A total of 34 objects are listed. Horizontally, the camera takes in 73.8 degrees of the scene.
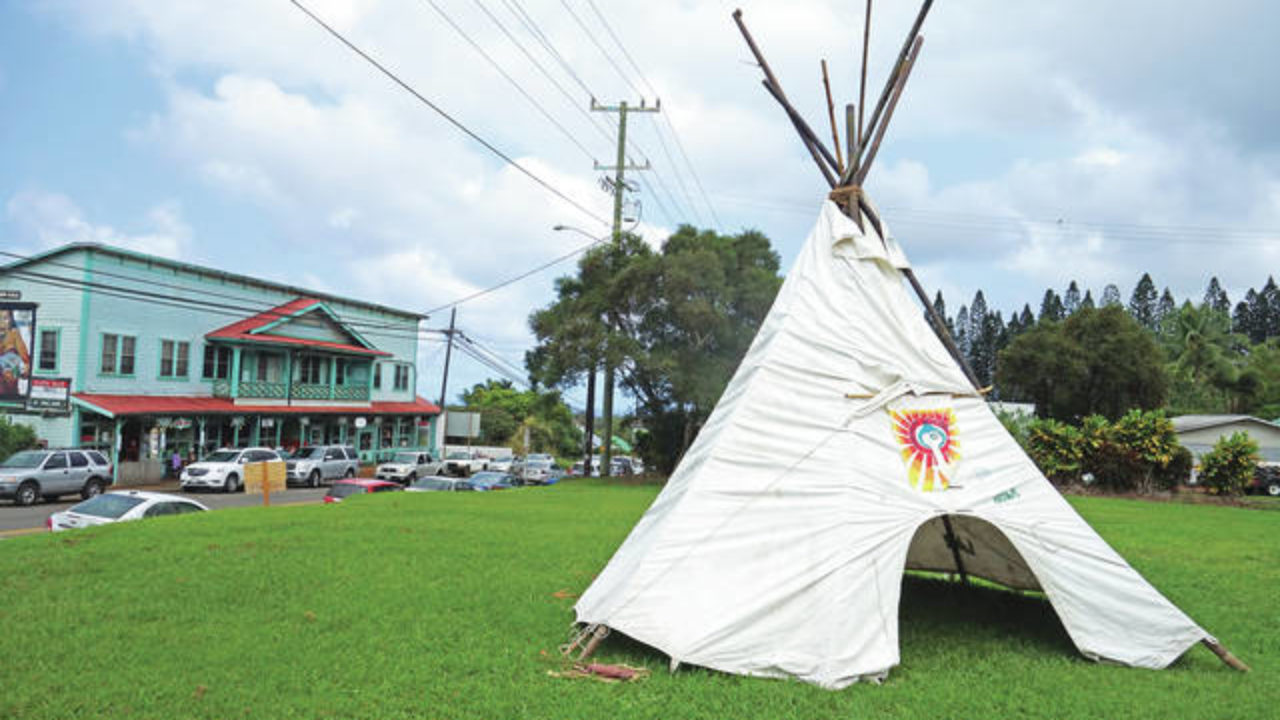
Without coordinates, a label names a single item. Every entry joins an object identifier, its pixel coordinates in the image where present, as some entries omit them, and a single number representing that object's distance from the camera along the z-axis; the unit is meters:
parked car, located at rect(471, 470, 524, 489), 31.42
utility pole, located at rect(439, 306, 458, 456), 48.00
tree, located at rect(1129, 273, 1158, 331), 86.94
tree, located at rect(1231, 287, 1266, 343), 87.44
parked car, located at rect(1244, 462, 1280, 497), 35.25
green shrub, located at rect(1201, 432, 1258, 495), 28.23
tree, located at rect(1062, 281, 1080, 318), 92.69
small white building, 40.31
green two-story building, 31.50
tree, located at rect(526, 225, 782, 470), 30.72
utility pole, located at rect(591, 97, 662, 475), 34.06
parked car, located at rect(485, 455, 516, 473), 44.22
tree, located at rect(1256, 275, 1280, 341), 85.81
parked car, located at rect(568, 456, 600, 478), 55.31
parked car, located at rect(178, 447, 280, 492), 29.14
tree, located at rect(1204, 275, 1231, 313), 85.94
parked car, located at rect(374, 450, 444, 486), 36.59
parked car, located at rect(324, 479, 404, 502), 24.53
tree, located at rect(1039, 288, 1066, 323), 94.06
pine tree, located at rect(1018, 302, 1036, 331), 97.56
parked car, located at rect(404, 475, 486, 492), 28.23
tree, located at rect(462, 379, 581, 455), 69.88
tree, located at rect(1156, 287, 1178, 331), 84.38
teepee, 6.73
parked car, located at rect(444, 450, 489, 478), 42.19
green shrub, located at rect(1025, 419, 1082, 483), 30.39
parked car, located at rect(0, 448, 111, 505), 23.00
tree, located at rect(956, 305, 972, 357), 100.88
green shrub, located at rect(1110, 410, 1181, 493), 28.83
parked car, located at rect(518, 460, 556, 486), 40.88
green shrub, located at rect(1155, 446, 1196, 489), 29.53
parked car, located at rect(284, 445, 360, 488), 33.56
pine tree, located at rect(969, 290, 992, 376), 99.38
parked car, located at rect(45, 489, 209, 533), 15.69
